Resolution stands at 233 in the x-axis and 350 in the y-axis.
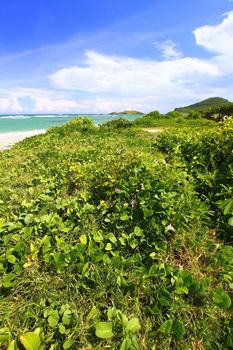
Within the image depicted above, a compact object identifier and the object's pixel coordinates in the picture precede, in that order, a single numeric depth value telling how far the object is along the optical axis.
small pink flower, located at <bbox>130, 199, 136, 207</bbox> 2.76
